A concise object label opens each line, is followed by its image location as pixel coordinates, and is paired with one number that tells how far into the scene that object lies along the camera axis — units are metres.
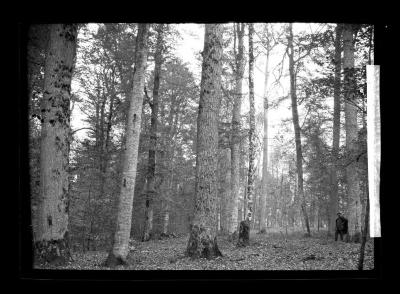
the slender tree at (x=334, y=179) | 13.86
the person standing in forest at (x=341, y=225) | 11.66
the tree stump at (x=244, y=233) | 9.90
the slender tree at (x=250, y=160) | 9.95
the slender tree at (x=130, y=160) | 6.80
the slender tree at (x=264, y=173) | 19.47
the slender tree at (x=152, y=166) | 13.75
